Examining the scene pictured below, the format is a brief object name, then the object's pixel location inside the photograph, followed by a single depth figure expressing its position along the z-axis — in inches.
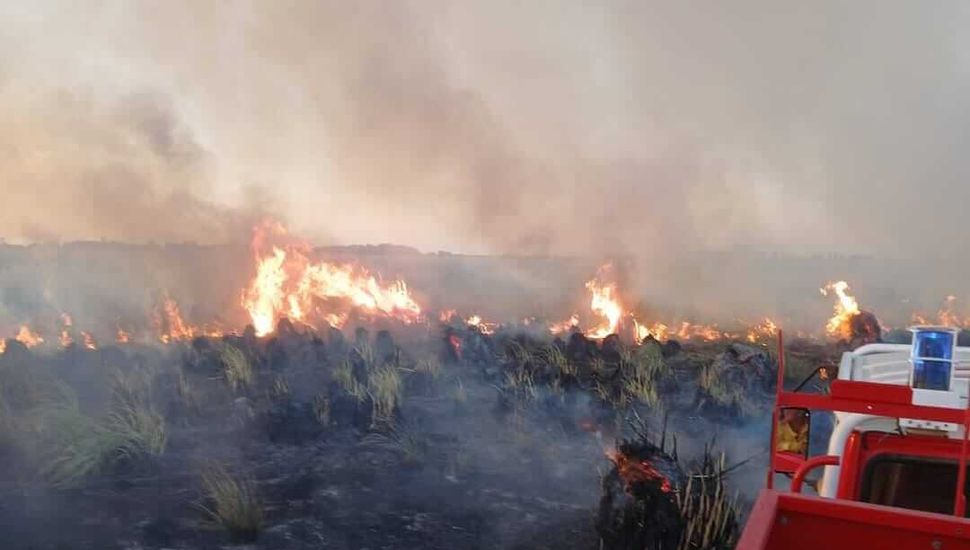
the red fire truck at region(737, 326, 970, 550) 83.7
